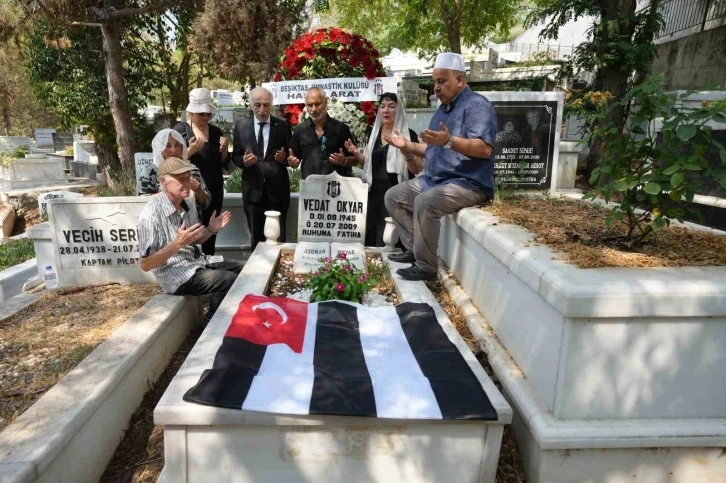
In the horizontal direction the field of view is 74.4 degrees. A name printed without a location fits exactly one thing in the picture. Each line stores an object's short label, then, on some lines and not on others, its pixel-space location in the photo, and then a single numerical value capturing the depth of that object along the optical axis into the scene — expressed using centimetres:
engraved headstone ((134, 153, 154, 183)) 665
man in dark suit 465
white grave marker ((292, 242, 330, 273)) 427
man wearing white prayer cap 348
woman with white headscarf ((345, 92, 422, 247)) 456
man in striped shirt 329
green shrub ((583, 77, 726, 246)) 229
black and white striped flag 213
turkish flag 274
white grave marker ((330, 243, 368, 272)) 411
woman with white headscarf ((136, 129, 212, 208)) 380
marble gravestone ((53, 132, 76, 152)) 2256
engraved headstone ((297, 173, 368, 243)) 471
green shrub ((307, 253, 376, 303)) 351
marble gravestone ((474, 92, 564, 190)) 576
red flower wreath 572
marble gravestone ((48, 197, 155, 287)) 414
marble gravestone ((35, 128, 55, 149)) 2458
